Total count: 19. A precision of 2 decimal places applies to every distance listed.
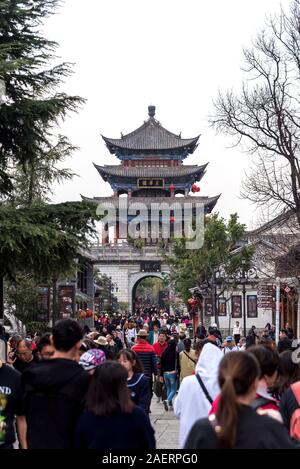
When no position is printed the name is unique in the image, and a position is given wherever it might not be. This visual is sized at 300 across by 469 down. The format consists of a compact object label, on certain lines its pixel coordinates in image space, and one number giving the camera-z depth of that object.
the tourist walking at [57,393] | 5.23
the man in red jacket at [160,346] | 16.58
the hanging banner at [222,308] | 38.82
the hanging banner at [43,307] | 25.95
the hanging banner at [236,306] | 32.84
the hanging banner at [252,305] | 32.72
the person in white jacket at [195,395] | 6.38
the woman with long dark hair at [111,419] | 4.74
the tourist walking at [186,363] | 14.33
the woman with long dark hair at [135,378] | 8.20
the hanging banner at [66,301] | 24.08
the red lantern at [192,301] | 40.47
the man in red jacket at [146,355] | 13.52
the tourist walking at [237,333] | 25.70
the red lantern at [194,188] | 79.56
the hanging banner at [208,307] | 36.02
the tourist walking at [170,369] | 15.80
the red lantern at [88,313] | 31.21
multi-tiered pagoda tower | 77.50
